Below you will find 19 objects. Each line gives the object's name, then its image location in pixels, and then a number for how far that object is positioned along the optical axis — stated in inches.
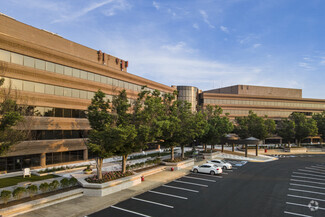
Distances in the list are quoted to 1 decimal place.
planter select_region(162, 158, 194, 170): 1337.5
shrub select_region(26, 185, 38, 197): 712.4
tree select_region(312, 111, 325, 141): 2929.4
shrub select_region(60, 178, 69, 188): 824.9
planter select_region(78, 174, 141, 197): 820.0
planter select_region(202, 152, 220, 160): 1884.8
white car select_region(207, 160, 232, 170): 1427.2
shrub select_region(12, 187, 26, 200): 678.8
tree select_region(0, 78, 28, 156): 612.5
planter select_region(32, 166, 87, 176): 1127.8
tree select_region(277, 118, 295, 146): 2625.5
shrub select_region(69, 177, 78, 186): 853.7
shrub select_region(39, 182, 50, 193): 761.0
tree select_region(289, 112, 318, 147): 2634.6
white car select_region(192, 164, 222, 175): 1233.4
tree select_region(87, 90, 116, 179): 861.2
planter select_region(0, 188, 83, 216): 619.5
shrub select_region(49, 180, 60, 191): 788.6
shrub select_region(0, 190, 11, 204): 645.3
